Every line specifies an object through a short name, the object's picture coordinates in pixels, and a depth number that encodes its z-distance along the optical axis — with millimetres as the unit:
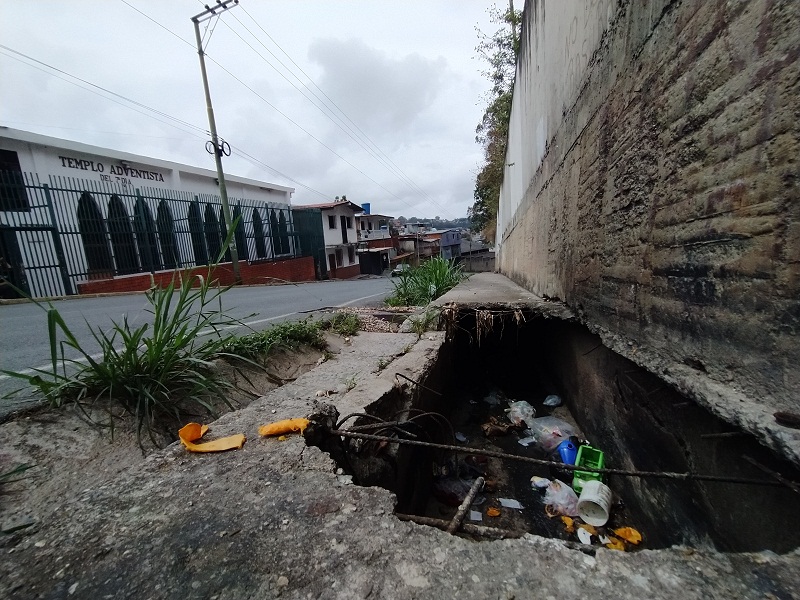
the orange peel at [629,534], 2123
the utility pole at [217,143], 9535
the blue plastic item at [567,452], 2768
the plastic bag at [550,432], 3135
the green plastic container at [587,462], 2492
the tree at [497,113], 13983
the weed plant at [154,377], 1719
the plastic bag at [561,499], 2387
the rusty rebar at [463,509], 1008
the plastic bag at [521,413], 3701
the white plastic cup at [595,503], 2184
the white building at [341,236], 22953
